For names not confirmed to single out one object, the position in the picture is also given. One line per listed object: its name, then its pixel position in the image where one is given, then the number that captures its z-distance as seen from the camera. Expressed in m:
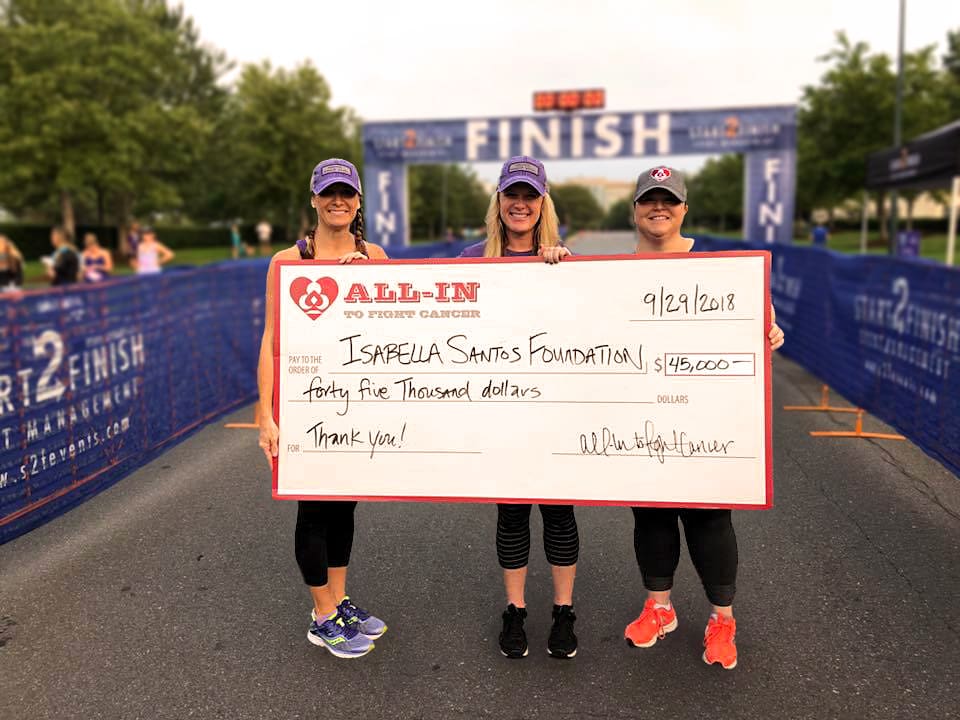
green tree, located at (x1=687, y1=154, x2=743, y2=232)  72.25
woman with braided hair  2.99
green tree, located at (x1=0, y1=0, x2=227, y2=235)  32.97
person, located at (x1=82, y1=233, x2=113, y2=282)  13.84
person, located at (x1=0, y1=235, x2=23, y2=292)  11.73
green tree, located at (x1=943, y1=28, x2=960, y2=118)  79.62
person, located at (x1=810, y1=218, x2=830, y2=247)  26.05
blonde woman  2.96
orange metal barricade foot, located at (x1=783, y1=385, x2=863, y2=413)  7.17
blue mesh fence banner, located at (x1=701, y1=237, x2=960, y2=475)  5.48
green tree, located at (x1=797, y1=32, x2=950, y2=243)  37.84
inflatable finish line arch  23.58
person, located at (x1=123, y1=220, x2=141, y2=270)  25.62
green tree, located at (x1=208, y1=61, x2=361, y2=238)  50.38
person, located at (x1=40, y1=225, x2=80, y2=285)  12.33
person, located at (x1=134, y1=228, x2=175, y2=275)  15.22
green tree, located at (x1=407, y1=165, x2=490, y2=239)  68.64
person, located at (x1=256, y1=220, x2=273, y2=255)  39.38
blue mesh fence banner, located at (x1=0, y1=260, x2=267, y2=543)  4.70
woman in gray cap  2.92
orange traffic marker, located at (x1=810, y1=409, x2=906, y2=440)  6.20
